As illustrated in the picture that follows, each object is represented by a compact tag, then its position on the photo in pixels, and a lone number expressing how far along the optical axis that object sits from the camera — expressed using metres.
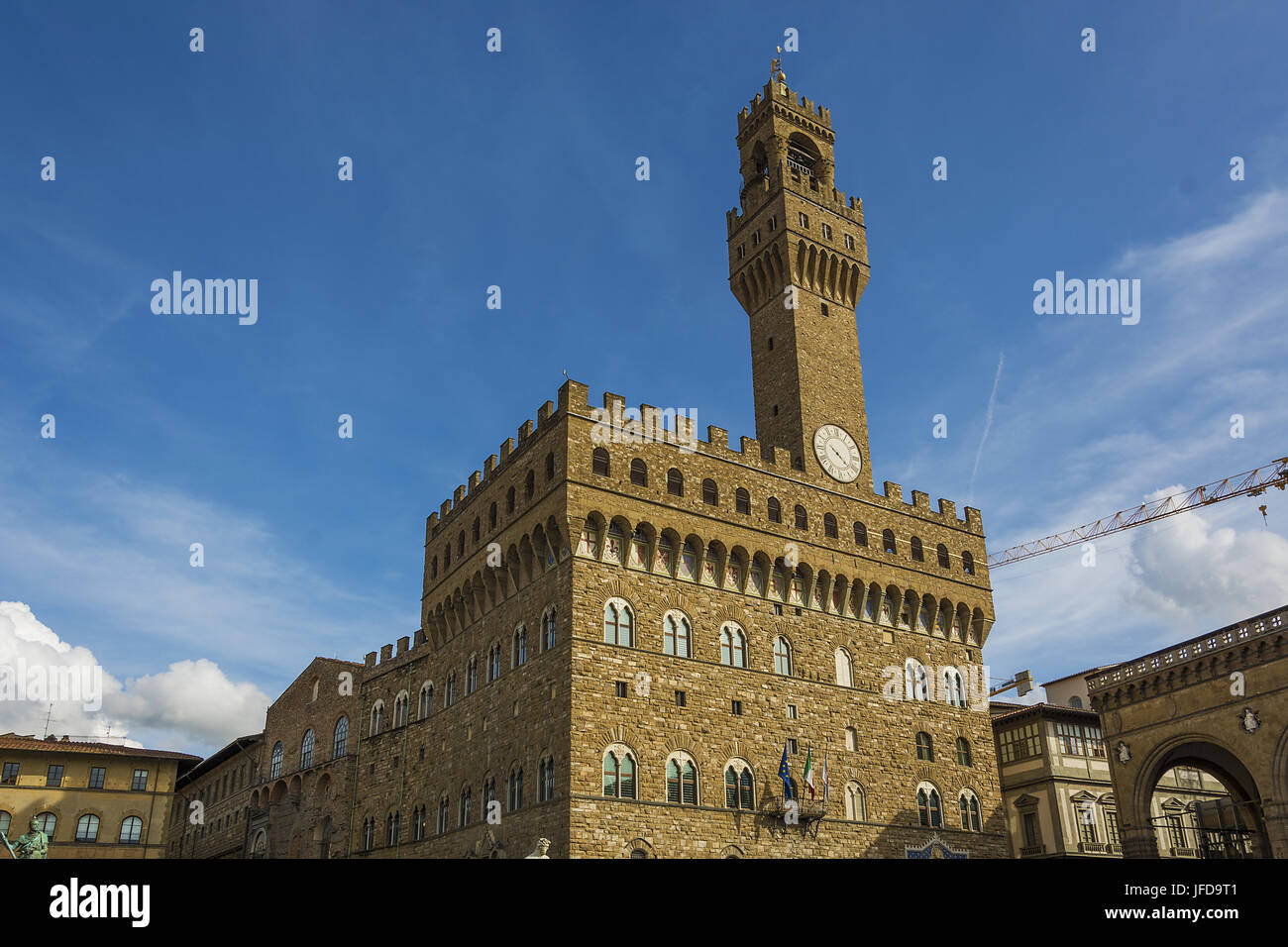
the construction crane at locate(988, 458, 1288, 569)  75.00
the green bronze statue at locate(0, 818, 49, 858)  28.23
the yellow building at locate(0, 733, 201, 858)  63.91
